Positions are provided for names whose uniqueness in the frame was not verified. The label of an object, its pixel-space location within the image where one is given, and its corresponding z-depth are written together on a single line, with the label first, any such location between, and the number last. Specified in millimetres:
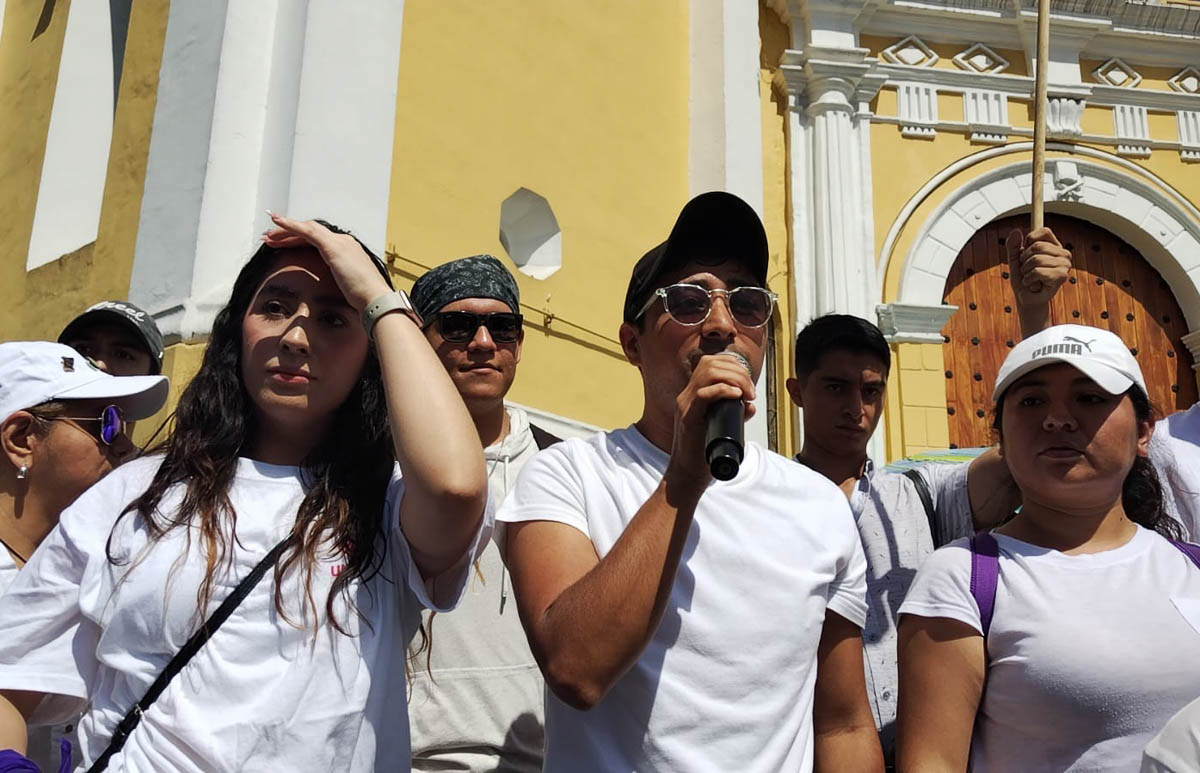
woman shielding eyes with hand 1549
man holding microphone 1489
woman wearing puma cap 1767
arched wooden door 7715
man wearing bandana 2191
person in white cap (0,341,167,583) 2148
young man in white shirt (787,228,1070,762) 2447
